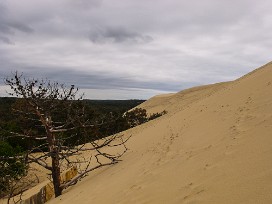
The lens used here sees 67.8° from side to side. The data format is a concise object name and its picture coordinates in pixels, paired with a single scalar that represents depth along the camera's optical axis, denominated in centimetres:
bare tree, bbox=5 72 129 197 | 484
